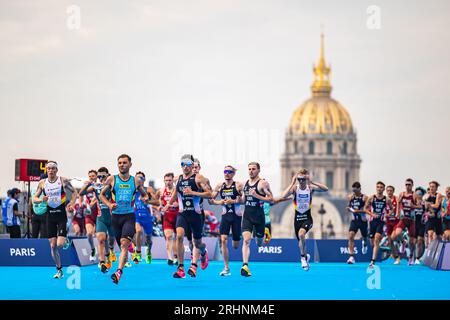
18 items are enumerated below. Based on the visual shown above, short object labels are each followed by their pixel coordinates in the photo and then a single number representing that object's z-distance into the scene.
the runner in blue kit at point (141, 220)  28.06
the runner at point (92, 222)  28.70
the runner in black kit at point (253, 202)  24.48
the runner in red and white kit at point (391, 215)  31.32
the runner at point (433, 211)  31.31
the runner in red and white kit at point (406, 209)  31.33
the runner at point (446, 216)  31.62
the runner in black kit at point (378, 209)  30.72
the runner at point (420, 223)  31.66
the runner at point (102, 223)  24.03
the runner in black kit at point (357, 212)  31.75
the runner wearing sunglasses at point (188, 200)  22.48
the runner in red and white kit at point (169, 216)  26.92
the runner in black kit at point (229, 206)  24.67
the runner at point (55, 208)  22.88
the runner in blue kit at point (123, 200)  20.47
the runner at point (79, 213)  32.38
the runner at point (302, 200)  26.36
